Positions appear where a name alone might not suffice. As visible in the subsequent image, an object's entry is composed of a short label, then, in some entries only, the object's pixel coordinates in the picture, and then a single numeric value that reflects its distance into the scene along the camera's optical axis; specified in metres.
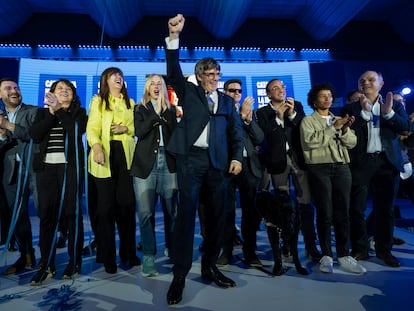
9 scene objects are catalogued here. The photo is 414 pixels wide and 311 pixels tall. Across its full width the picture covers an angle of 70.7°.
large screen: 5.33
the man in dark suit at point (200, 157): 1.80
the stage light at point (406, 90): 7.10
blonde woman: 2.19
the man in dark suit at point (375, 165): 2.44
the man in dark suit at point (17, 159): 2.42
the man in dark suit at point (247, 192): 2.40
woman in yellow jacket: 2.23
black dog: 2.16
